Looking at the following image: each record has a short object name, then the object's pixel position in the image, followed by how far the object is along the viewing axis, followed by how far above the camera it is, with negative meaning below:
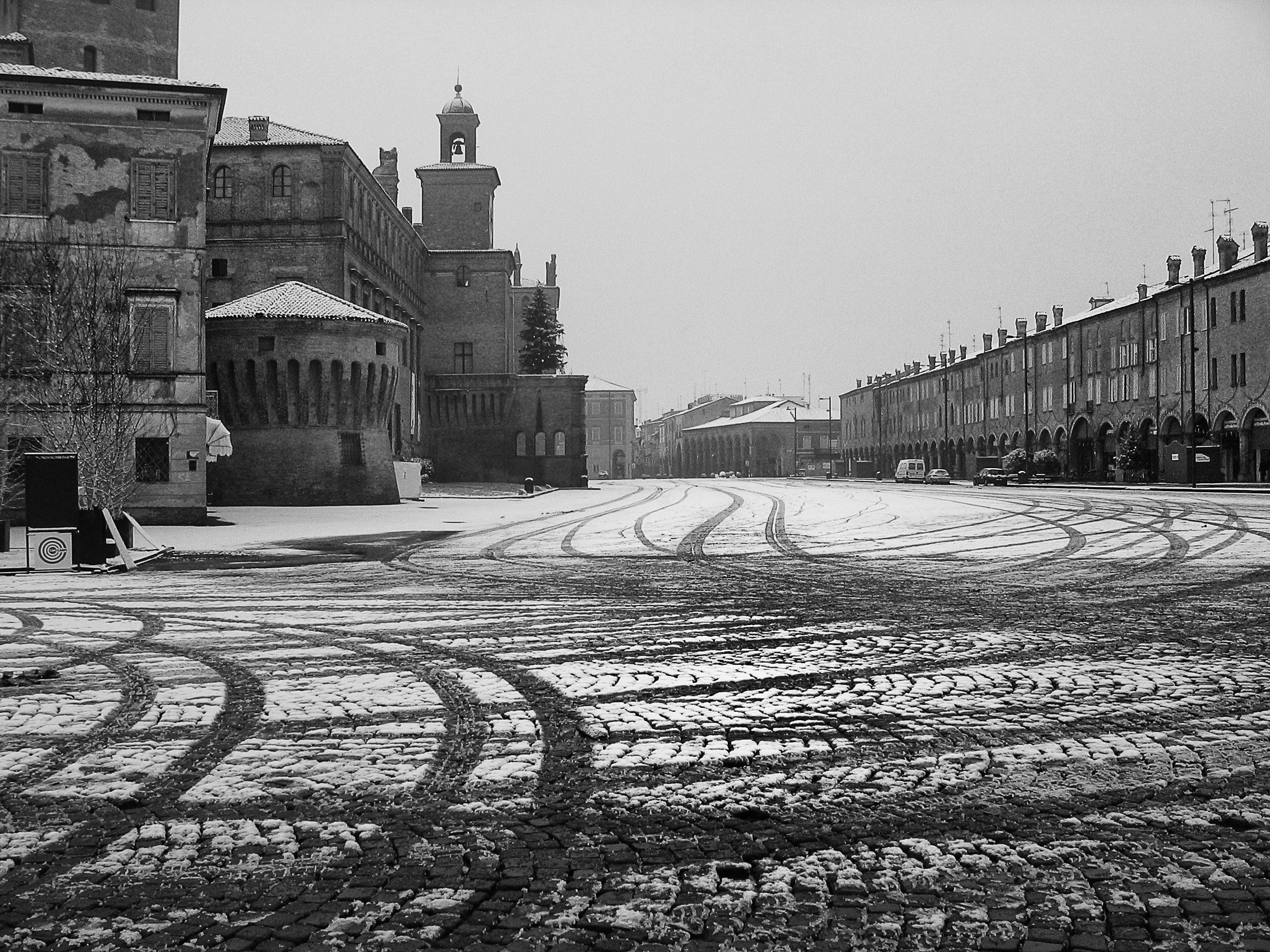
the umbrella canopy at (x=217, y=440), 30.80 +0.93
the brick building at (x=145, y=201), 27.88 +7.00
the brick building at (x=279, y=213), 48.12 +11.35
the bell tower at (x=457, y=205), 73.06 +17.56
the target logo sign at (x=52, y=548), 15.39 -1.02
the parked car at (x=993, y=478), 63.56 -0.88
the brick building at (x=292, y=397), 39.41 +2.72
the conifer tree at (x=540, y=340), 78.88 +9.20
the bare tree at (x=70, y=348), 22.41 +2.90
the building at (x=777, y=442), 144.75 +3.24
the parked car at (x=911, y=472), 75.75 -0.54
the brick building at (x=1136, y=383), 53.47 +4.79
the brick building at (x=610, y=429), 142.25 +4.98
